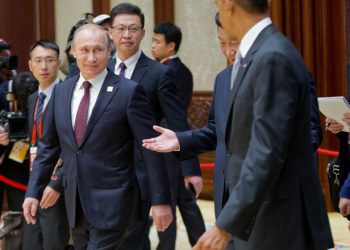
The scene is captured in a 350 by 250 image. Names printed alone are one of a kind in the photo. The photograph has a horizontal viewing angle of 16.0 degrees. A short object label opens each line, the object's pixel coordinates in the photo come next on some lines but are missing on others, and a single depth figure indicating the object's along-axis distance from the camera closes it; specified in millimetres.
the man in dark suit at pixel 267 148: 3976
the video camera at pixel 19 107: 8871
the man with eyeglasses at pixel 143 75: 7760
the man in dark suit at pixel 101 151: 6408
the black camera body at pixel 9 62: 9413
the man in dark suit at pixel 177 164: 9152
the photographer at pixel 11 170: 9139
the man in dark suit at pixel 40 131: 8199
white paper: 6383
